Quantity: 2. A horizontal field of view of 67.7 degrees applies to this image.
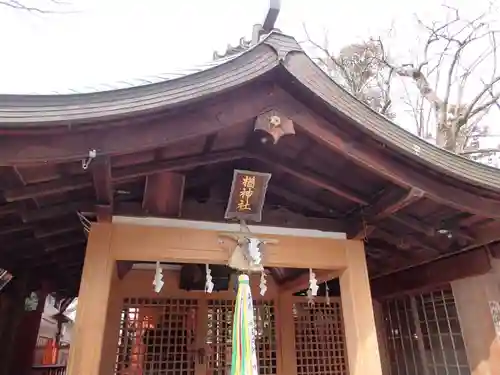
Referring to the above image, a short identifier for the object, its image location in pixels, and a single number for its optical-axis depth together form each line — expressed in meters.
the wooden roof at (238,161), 2.83
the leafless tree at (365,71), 14.57
